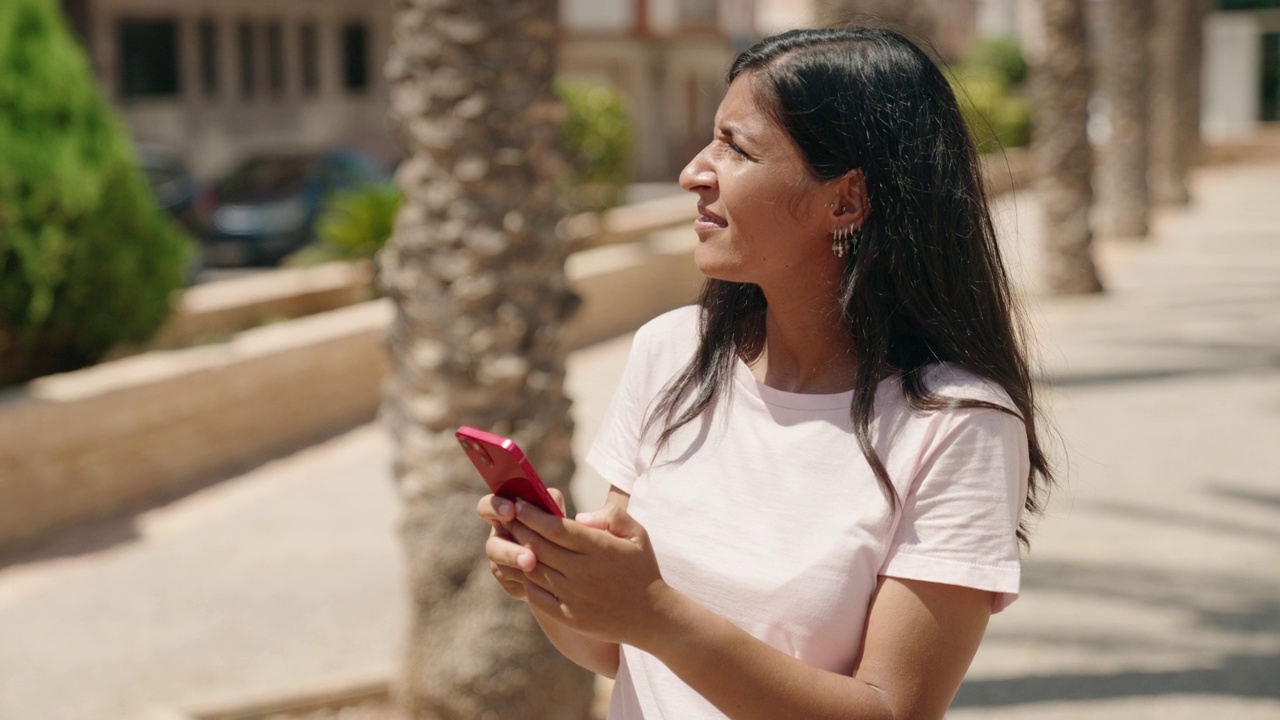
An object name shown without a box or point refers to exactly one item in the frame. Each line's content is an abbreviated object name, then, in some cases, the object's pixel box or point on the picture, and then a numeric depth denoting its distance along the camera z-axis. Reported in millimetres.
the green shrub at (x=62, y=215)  7801
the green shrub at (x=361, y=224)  12602
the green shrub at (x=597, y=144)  17766
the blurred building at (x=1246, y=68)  42375
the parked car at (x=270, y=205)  18328
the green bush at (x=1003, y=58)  44719
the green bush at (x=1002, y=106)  31719
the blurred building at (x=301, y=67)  28672
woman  1762
